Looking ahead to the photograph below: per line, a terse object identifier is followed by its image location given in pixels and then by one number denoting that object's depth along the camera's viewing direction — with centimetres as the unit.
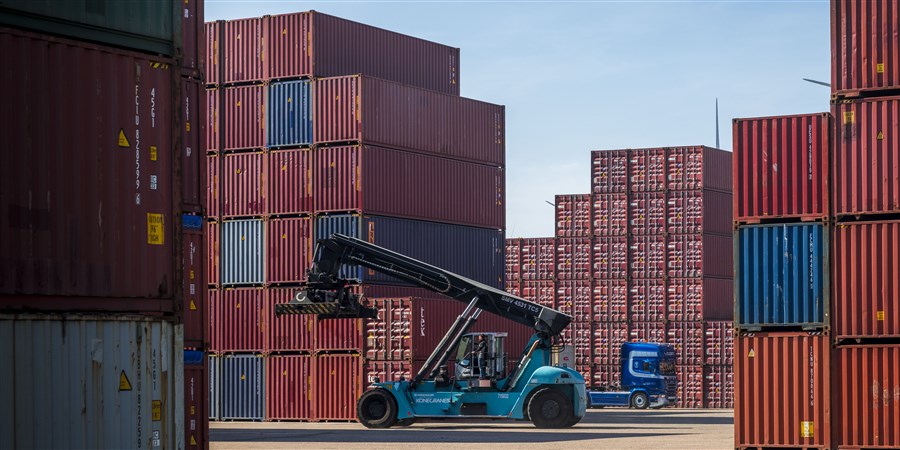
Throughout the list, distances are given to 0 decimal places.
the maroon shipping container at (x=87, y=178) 1667
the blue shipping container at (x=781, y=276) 2611
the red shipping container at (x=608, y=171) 6316
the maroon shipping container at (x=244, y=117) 4697
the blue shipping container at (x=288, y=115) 4631
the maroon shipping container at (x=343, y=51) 4631
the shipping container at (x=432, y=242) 4497
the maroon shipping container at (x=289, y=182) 4600
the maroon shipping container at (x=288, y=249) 4556
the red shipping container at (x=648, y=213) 6197
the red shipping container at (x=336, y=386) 4422
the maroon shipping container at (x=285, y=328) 4525
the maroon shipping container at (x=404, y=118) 4531
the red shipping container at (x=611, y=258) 6306
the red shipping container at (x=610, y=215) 6297
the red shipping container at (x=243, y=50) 4728
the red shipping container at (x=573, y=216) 6400
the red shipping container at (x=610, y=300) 6328
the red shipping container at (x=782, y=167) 2636
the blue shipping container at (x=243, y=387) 4625
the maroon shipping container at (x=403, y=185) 4506
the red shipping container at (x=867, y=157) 2542
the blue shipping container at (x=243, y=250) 4656
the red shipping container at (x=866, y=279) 2528
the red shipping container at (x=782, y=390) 2586
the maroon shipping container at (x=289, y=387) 4512
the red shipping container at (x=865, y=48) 2558
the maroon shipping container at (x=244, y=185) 4678
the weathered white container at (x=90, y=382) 1616
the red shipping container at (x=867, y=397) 2520
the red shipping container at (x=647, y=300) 6203
